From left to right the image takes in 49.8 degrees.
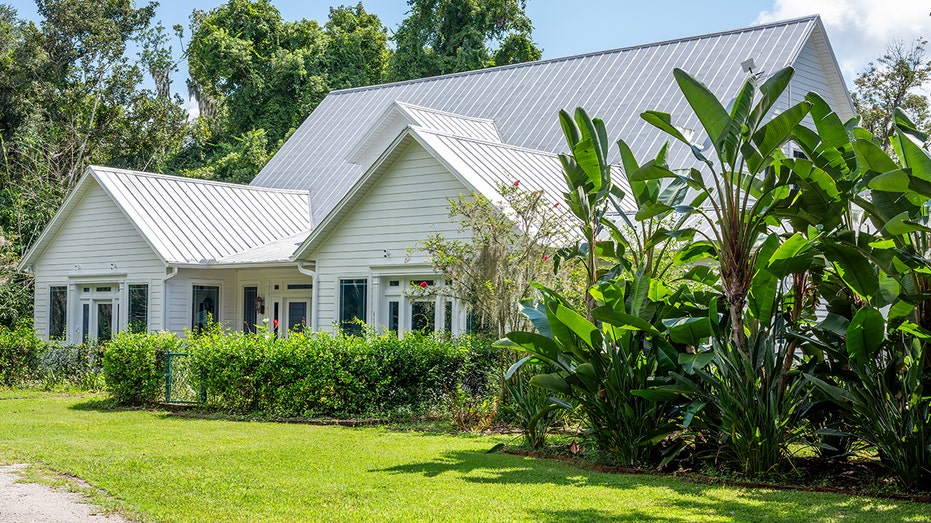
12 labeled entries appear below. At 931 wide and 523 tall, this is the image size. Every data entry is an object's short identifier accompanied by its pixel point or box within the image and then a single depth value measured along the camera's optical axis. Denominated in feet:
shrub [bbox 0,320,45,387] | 72.54
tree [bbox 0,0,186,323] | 112.37
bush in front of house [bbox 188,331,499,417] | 49.49
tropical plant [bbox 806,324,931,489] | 29.12
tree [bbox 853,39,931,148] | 120.16
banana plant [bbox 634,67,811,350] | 31.24
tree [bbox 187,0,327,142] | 145.18
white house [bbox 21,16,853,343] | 61.77
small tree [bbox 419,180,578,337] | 46.88
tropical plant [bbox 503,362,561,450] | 37.52
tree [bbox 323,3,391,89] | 149.28
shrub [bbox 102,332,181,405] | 57.82
